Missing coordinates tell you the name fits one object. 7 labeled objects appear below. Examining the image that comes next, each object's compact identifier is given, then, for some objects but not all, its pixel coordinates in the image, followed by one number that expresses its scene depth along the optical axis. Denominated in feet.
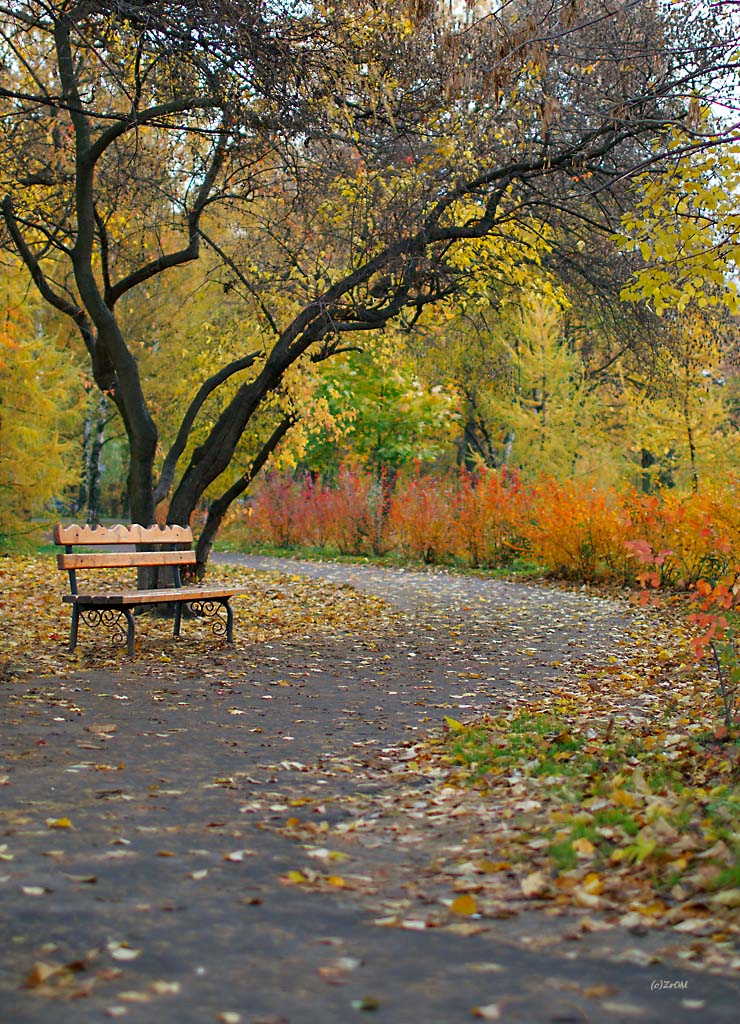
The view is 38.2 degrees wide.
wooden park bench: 29.76
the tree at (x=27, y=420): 63.26
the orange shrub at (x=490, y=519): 63.52
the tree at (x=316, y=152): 26.18
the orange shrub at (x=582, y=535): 53.26
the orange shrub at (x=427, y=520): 68.44
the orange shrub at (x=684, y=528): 40.94
